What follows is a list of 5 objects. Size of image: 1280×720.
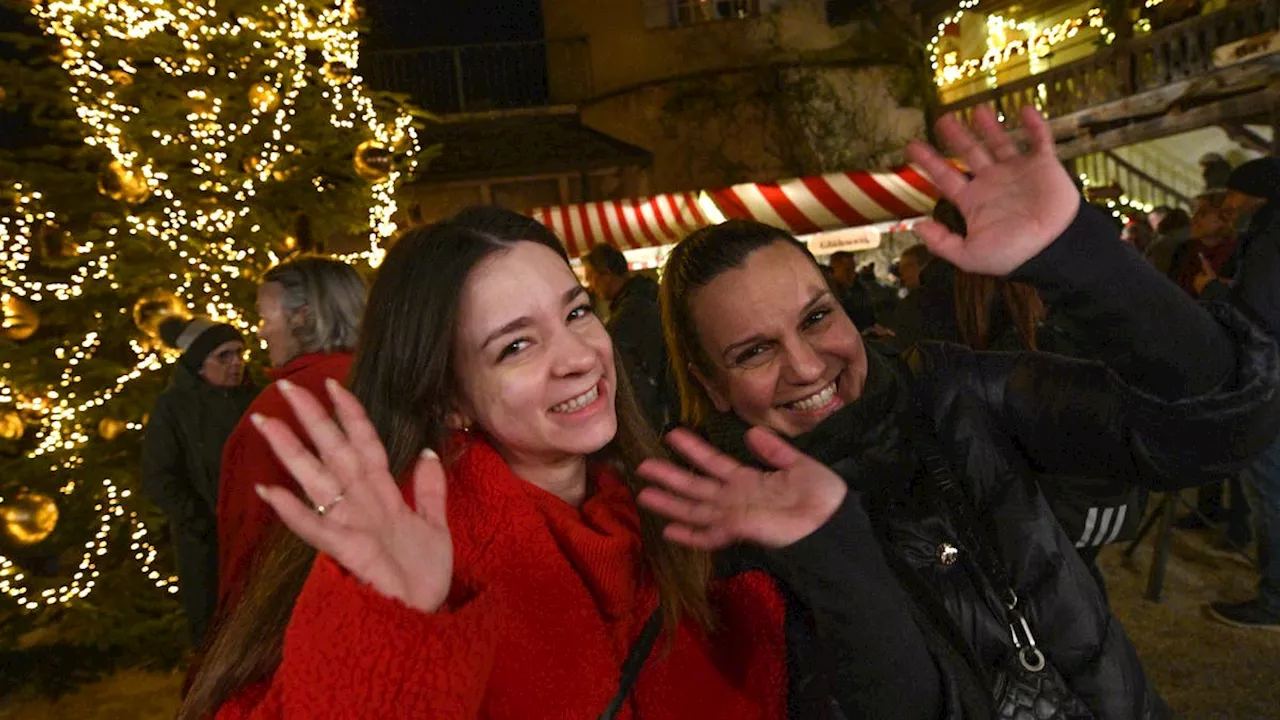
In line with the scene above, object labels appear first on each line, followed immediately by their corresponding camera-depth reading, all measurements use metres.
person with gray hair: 3.06
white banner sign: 9.72
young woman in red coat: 1.20
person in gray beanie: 4.42
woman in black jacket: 1.41
